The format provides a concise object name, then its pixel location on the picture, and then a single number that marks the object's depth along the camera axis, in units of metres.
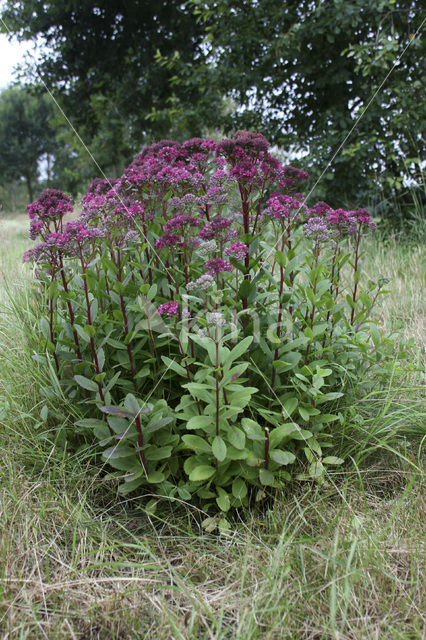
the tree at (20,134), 28.72
